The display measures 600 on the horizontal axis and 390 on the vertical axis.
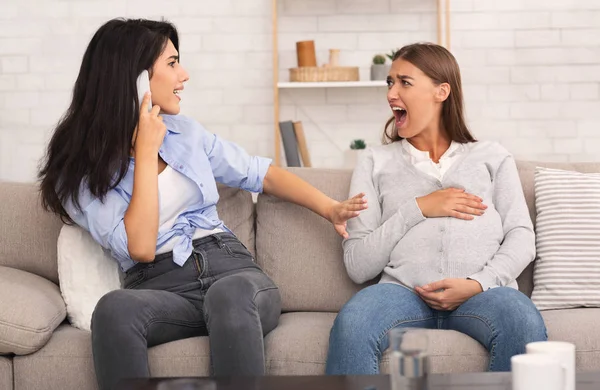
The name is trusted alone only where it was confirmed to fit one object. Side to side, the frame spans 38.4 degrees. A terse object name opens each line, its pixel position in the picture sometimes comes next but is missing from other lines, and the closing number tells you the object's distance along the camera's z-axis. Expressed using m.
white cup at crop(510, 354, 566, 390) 1.22
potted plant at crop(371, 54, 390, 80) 4.29
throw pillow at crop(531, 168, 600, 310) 2.42
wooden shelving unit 4.27
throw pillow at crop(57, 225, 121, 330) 2.34
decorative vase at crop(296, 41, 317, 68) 4.26
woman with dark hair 2.17
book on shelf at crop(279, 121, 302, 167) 3.71
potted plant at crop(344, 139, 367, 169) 4.10
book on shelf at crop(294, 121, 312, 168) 3.72
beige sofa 2.11
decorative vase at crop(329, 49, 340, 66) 4.28
